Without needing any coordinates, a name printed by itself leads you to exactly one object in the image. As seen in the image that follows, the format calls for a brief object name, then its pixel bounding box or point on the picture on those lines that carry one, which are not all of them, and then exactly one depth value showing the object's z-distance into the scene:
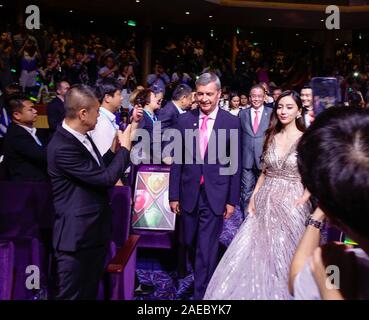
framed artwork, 3.71
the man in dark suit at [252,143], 4.75
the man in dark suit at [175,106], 4.91
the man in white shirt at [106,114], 3.46
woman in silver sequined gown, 2.68
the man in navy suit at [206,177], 3.01
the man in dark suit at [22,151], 3.29
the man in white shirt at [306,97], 4.15
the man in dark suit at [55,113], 5.27
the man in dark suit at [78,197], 2.19
